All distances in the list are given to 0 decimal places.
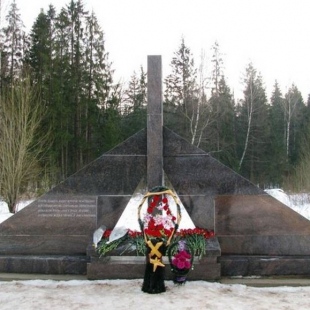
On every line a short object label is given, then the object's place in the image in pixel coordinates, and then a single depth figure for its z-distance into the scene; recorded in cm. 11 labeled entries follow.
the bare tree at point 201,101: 2025
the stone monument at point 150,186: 575
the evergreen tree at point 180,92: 2239
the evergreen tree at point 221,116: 2458
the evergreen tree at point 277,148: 2723
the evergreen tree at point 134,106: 2700
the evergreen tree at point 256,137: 2595
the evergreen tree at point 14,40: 2186
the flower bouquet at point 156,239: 471
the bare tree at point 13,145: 1222
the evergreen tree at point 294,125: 3031
